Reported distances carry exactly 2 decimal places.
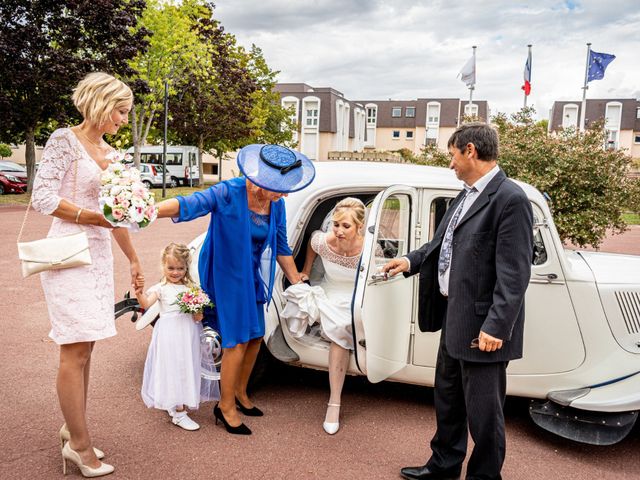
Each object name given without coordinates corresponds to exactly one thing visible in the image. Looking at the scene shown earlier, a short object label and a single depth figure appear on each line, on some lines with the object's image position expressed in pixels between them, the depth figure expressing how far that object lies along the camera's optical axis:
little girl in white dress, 3.79
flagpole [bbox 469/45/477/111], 24.98
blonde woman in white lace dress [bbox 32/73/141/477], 2.81
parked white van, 36.44
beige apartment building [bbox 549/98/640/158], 63.75
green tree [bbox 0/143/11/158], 47.38
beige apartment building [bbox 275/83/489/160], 60.84
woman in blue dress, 3.53
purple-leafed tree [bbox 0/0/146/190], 18.97
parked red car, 22.62
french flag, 23.31
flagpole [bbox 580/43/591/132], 22.75
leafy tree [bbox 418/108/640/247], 9.71
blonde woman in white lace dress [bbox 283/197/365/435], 3.95
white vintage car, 3.54
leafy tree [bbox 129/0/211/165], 24.83
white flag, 25.00
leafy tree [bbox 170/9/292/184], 32.62
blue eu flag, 22.62
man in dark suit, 2.64
